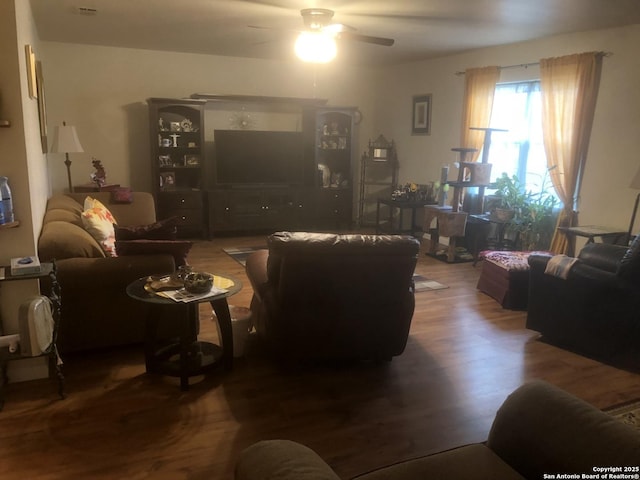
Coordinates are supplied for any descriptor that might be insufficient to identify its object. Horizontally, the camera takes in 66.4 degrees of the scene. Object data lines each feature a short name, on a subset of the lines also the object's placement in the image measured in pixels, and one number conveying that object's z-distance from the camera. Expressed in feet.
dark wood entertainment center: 20.44
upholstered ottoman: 13.35
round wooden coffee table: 8.57
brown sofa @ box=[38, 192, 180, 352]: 9.25
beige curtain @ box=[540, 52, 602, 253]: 14.76
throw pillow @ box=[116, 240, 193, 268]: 9.66
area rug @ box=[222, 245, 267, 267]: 17.84
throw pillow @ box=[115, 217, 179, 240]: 9.85
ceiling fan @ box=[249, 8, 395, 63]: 12.89
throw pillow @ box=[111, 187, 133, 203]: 16.01
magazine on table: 8.09
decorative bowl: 8.32
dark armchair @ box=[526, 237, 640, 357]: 9.70
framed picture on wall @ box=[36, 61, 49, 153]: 13.42
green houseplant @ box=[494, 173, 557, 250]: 16.30
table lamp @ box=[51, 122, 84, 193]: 15.94
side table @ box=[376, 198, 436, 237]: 20.73
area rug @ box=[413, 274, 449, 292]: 15.03
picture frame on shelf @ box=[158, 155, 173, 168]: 20.31
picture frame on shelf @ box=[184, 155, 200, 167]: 20.79
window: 17.02
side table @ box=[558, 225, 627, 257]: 13.93
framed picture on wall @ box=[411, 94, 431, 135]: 21.59
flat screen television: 21.33
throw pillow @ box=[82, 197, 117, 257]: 11.08
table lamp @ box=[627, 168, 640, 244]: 12.46
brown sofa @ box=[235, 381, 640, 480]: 3.79
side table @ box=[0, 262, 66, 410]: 8.06
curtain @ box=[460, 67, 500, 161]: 18.03
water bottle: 7.95
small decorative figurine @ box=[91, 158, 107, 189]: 18.54
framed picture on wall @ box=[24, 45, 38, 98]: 10.17
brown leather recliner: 8.24
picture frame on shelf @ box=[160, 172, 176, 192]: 20.72
